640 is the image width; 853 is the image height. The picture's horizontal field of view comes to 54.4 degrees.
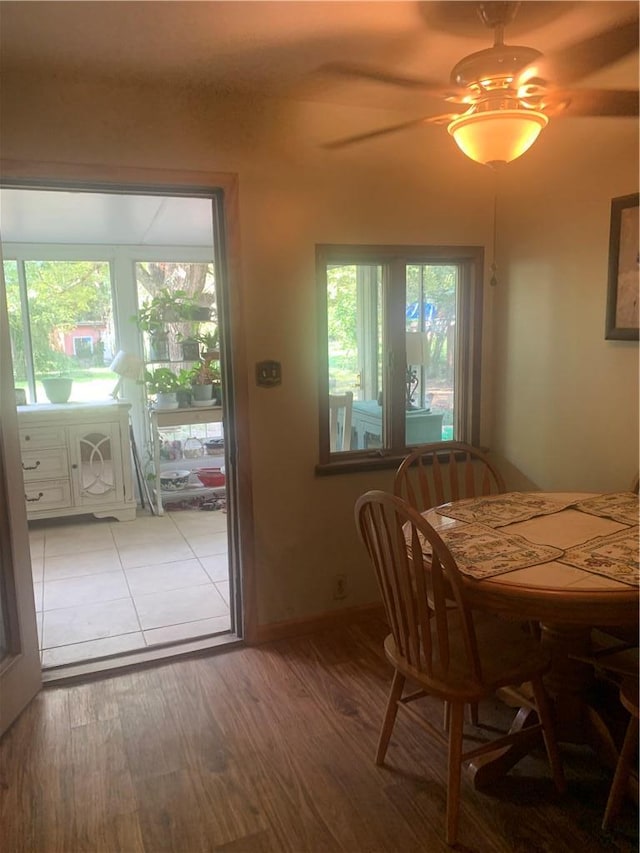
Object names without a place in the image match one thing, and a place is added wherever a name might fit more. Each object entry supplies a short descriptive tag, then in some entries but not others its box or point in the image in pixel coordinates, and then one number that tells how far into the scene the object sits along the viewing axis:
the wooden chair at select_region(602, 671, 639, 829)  1.75
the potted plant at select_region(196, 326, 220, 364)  5.00
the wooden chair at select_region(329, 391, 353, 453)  3.07
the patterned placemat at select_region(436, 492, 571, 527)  2.21
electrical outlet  3.04
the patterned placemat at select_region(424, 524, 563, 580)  1.78
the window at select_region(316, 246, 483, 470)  2.98
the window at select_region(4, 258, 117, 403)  4.88
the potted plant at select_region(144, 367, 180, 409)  4.89
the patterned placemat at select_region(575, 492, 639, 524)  2.16
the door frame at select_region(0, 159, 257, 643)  2.35
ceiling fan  1.67
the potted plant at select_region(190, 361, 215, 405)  4.96
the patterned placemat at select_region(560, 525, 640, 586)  1.71
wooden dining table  1.65
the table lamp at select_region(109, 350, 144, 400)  4.89
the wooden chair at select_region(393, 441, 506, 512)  2.57
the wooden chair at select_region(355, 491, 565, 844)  1.73
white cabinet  4.51
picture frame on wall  2.45
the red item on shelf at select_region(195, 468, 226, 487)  5.29
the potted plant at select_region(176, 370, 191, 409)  4.93
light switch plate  2.74
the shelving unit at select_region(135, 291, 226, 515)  4.87
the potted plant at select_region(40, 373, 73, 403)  4.77
